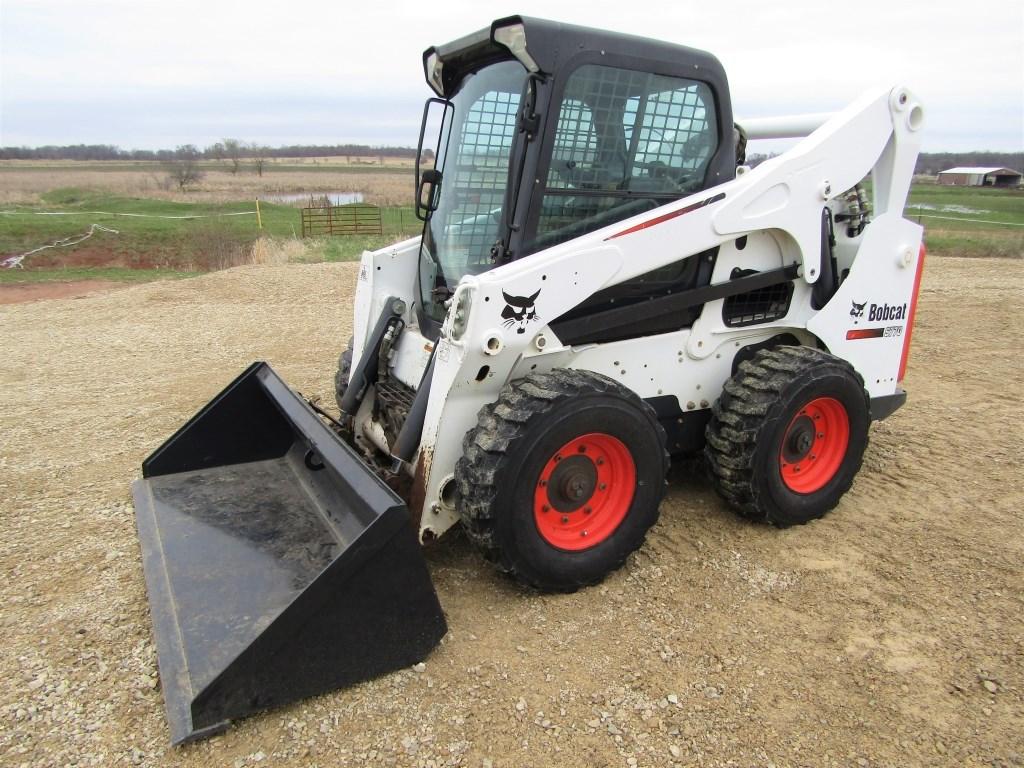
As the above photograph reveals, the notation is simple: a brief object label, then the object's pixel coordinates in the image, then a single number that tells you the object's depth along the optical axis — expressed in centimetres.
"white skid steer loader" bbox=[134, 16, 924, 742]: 287
